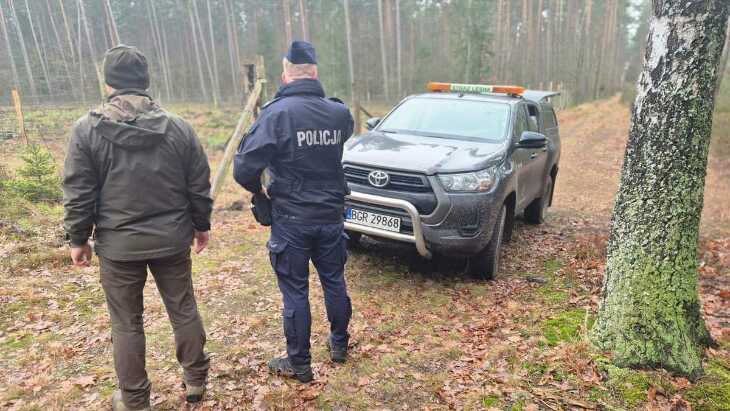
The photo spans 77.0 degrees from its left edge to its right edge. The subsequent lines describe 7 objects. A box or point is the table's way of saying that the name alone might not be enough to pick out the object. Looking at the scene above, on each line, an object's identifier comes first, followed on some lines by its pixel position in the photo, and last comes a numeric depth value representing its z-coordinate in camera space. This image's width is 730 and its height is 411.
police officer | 2.97
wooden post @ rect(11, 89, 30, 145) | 8.56
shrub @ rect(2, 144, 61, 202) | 7.03
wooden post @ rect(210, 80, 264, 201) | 7.11
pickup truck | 4.45
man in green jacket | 2.48
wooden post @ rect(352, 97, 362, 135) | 11.23
